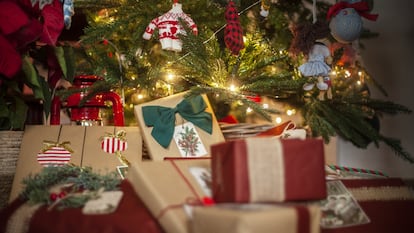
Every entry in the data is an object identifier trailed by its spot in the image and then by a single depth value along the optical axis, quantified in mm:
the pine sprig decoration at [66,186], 799
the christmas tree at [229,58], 1134
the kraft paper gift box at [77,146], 1044
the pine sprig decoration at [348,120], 1273
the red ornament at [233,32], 1098
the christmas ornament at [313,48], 1141
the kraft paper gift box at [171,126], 1048
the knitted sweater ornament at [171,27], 1116
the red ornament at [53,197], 812
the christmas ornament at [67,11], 1113
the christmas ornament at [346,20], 1130
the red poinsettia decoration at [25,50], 947
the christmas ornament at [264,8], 1225
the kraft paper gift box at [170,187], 714
